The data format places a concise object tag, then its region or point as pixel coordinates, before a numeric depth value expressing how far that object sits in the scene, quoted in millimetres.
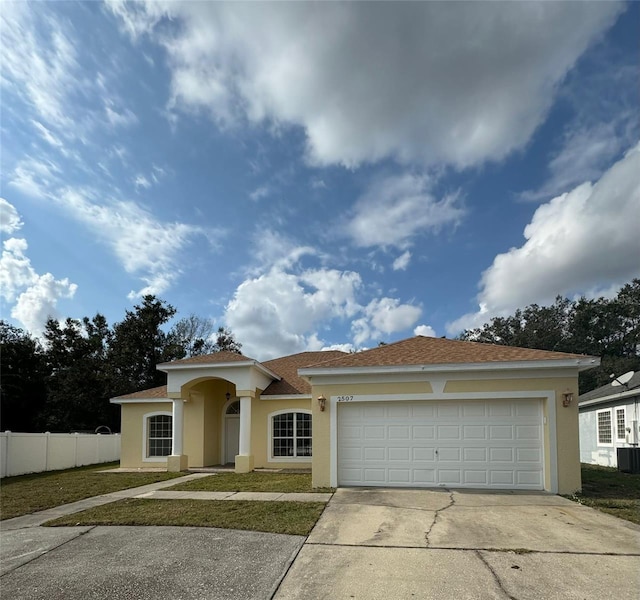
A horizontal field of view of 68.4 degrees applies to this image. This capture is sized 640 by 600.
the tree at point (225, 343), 44438
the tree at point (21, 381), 33875
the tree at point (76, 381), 34281
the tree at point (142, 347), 36062
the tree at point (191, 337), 42562
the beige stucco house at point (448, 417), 10992
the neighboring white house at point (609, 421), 18359
